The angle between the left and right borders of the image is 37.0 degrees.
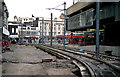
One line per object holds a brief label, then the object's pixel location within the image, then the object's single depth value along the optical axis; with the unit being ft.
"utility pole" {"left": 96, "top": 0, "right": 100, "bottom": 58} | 52.01
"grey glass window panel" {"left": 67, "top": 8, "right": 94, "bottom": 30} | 132.20
